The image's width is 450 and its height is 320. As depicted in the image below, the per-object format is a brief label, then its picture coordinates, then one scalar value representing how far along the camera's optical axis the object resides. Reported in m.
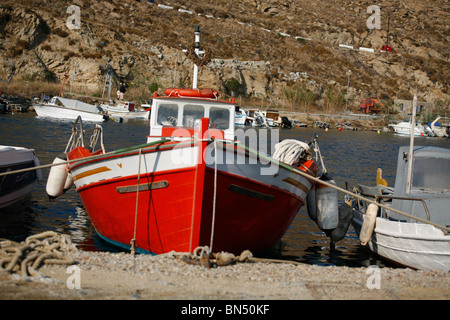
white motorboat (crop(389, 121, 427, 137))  64.81
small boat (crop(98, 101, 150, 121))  54.02
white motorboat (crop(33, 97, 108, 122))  47.28
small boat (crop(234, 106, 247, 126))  56.19
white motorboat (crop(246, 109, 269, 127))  59.04
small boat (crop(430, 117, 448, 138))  67.40
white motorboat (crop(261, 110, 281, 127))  59.88
